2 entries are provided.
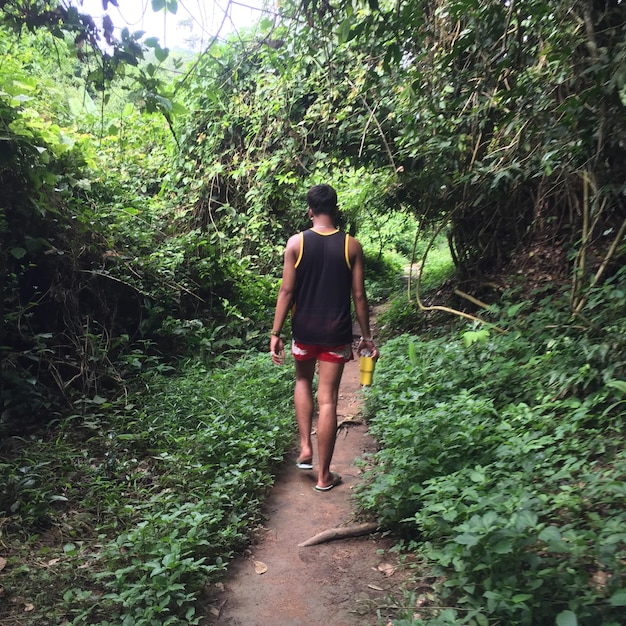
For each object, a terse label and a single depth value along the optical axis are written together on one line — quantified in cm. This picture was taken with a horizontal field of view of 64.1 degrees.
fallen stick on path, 283
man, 323
